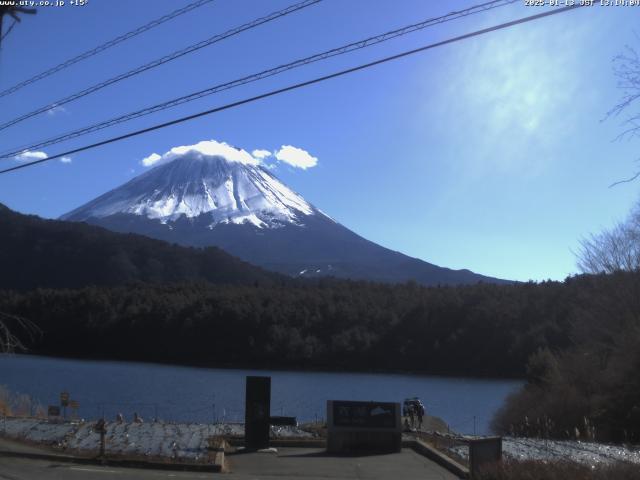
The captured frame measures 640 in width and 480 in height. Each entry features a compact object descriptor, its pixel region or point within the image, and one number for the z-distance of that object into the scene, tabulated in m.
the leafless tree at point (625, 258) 37.88
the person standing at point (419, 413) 27.44
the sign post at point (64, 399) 23.88
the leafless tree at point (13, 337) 16.20
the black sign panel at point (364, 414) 18.69
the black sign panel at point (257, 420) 18.30
